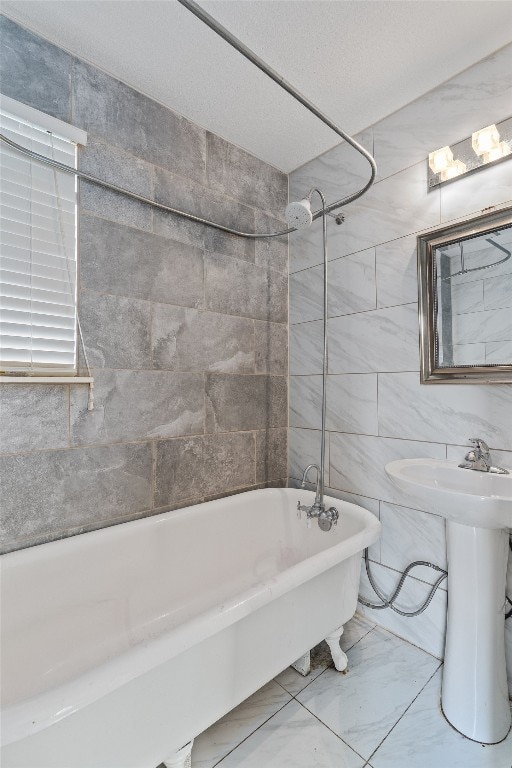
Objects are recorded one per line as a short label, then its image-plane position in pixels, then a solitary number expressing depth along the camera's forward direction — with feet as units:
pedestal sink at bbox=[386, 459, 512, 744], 4.06
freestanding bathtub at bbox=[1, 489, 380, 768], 2.55
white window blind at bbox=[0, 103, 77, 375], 4.41
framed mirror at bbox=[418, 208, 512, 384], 4.72
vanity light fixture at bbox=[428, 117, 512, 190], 4.67
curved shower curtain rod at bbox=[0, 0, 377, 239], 3.01
